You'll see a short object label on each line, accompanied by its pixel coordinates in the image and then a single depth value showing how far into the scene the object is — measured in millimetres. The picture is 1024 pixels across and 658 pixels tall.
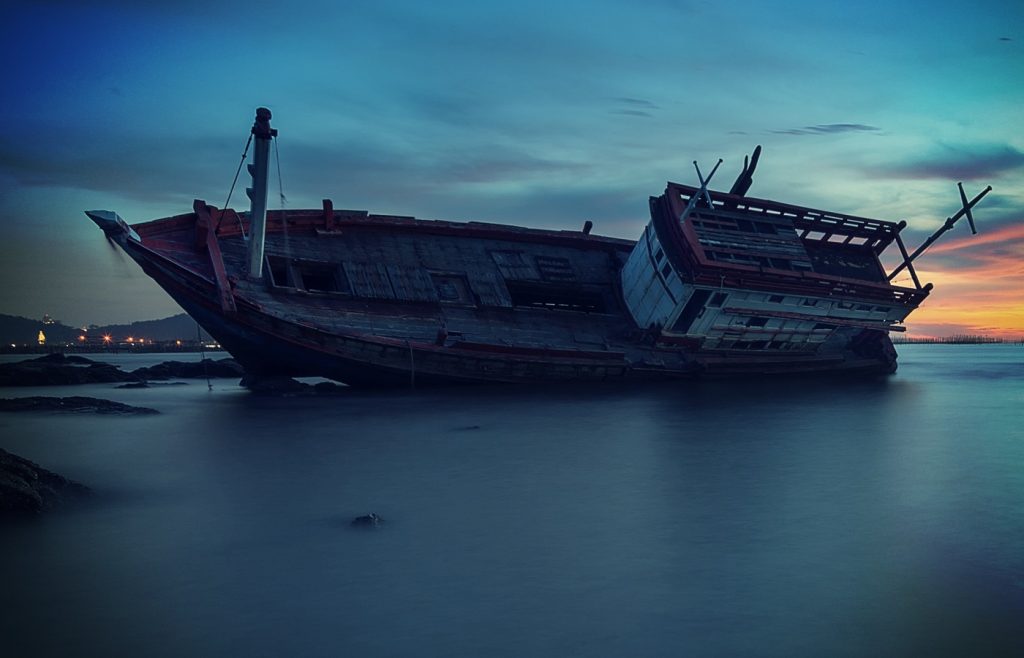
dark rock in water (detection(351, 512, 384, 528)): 11227
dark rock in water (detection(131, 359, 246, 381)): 44062
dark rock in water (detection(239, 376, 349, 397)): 29875
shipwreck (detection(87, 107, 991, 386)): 26094
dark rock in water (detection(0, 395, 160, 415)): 24531
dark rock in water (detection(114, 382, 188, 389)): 38828
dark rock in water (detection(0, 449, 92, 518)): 10727
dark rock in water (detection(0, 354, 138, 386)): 39062
